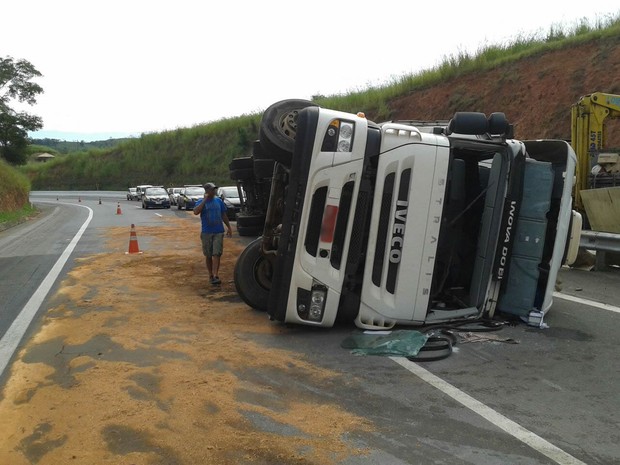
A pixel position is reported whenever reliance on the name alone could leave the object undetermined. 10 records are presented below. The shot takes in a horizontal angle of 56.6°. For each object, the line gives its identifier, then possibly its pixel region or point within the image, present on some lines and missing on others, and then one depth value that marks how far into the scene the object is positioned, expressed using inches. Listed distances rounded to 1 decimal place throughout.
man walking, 341.4
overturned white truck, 214.8
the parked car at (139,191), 1929.1
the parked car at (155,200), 1408.7
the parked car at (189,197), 1278.3
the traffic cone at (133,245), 481.6
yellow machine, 488.1
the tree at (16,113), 1987.0
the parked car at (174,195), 1463.1
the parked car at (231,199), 775.7
